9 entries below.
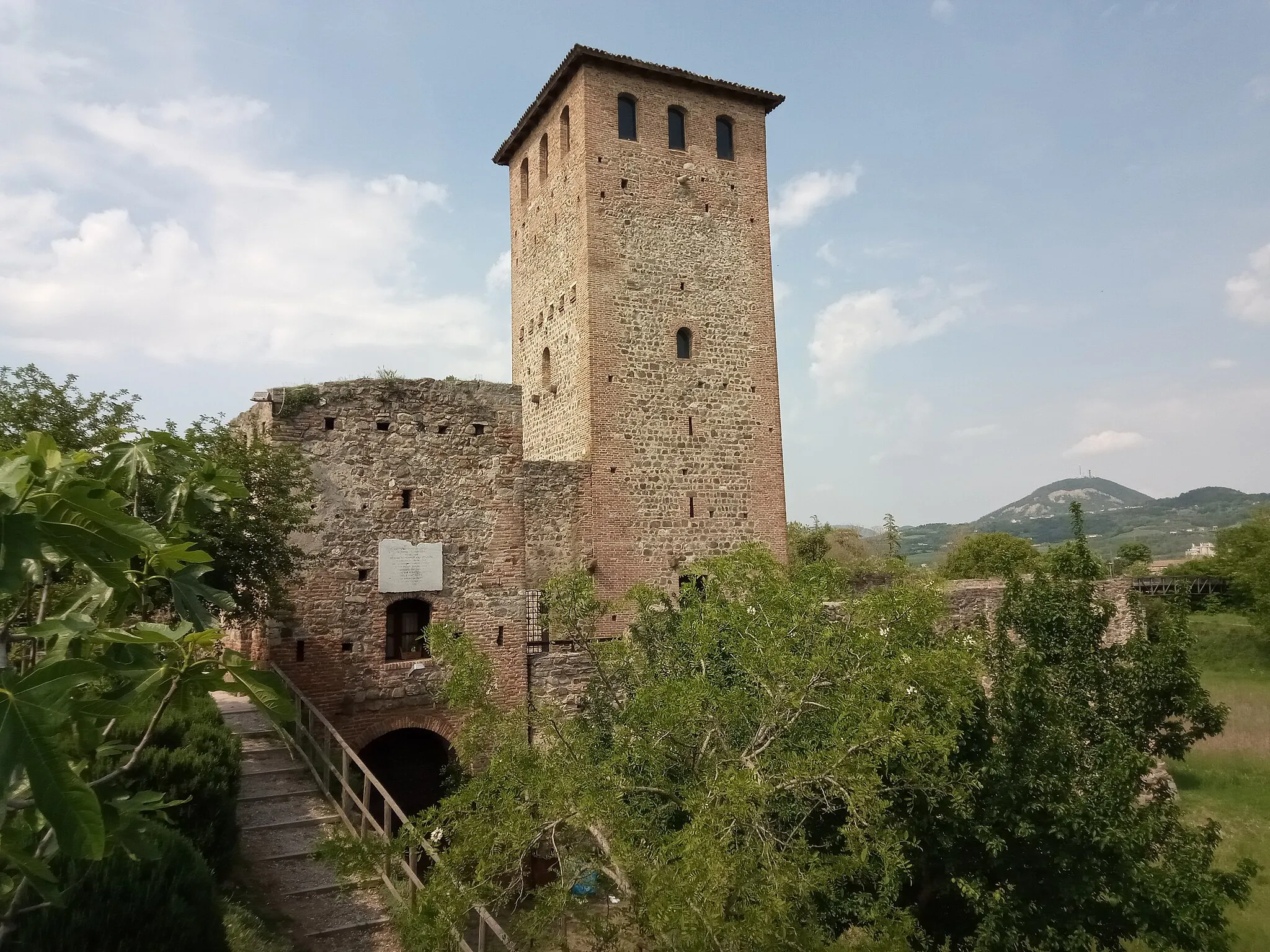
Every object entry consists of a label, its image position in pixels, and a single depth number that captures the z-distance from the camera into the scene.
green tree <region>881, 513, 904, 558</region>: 39.12
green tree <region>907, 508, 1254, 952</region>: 8.39
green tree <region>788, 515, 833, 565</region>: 32.62
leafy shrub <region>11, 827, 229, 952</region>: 4.75
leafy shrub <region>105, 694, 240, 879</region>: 7.03
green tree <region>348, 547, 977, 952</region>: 5.63
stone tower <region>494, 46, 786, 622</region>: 17.17
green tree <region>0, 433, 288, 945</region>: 2.47
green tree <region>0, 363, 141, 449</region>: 8.55
